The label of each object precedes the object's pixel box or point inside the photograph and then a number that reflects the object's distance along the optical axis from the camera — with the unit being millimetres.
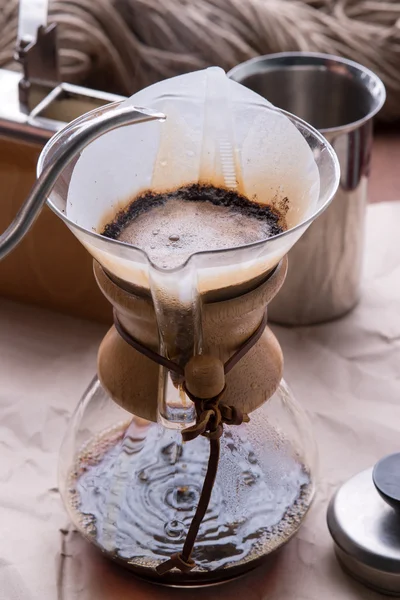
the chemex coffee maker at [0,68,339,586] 679
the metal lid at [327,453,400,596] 745
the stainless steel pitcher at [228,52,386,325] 900
